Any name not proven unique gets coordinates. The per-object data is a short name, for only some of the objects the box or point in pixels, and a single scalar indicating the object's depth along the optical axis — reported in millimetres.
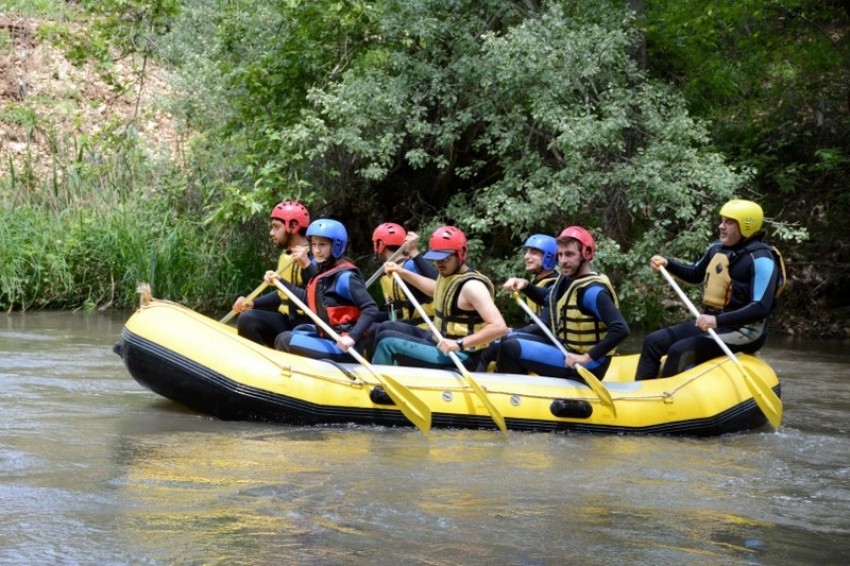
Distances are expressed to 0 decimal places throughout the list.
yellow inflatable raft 7059
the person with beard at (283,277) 7949
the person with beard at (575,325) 7078
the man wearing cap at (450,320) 7133
